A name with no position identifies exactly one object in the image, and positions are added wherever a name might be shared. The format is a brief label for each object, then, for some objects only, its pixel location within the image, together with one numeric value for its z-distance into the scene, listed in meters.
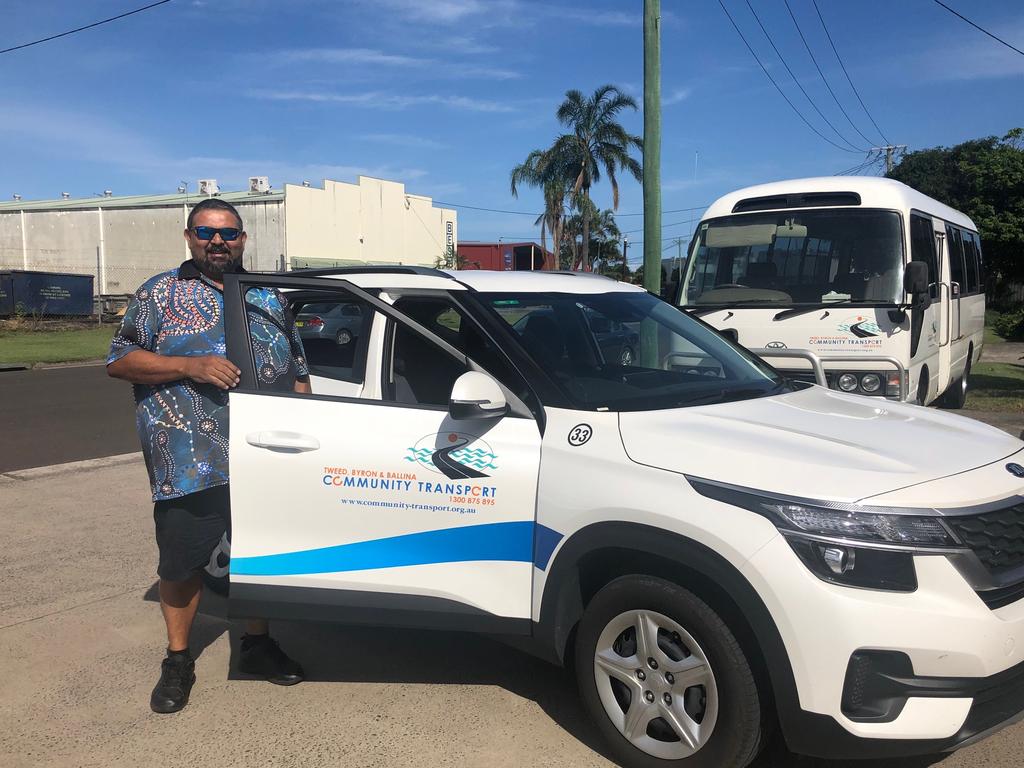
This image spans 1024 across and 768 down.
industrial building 46.50
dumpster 25.22
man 3.47
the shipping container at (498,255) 57.34
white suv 2.55
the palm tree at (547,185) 39.34
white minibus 7.21
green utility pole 9.77
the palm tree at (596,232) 39.72
